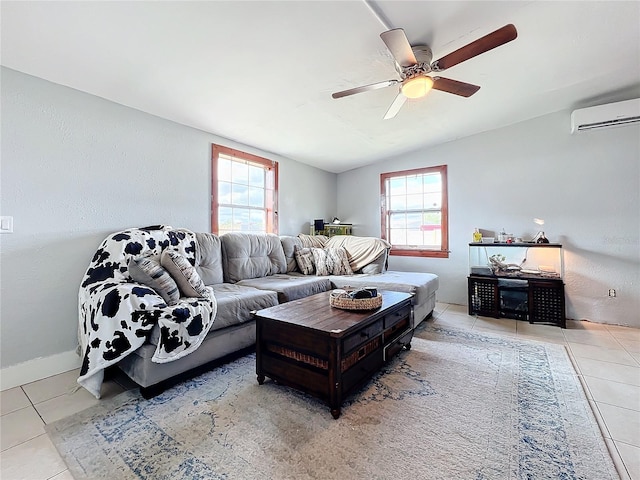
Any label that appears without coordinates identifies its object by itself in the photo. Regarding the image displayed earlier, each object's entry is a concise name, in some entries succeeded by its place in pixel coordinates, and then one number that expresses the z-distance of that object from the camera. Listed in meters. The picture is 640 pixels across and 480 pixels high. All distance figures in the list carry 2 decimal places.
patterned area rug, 1.29
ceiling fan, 1.80
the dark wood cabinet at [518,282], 3.51
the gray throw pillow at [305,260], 4.03
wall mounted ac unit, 3.22
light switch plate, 2.06
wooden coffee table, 1.67
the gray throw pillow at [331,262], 4.00
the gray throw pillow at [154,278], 2.10
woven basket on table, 2.05
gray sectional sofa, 1.92
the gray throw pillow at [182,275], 2.30
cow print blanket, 1.84
